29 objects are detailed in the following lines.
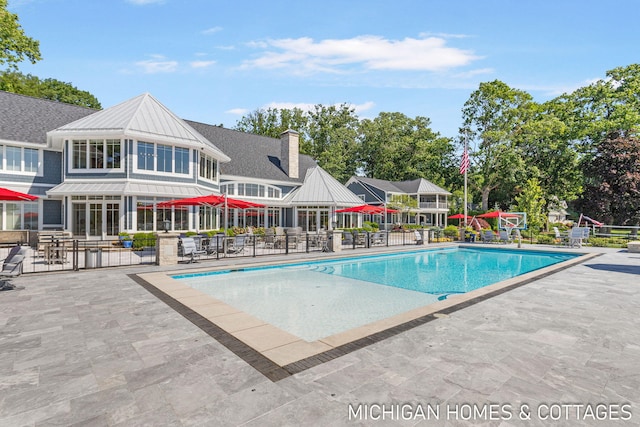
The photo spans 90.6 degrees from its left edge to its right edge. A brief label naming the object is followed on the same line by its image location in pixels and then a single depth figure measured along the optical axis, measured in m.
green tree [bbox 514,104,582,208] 39.25
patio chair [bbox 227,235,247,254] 16.03
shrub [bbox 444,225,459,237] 27.52
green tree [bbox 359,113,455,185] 52.09
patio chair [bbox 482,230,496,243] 25.48
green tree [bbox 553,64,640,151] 37.25
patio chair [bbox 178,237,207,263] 13.60
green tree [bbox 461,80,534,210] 40.38
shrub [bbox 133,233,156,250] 17.20
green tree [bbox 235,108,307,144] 54.53
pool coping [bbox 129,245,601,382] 4.44
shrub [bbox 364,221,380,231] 35.04
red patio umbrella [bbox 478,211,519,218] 24.98
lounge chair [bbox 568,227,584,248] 21.87
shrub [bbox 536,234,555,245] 24.99
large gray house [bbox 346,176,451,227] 45.28
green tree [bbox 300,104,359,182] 54.34
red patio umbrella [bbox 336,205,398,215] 24.02
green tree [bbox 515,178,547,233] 30.36
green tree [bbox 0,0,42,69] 19.75
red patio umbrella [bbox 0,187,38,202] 9.61
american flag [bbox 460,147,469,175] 27.19
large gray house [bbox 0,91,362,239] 18.38
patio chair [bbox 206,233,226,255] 15.21
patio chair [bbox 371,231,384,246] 22.13
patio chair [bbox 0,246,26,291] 8.14
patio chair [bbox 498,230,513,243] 25.22
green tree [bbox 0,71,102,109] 40.91
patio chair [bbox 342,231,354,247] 21.91
